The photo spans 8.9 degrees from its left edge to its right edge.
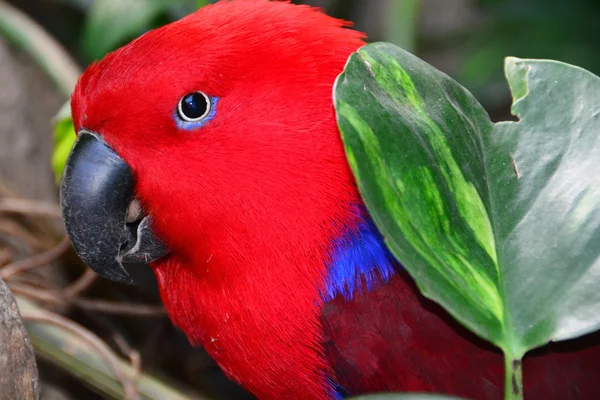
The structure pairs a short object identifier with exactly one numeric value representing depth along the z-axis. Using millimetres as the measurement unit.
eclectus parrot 889
